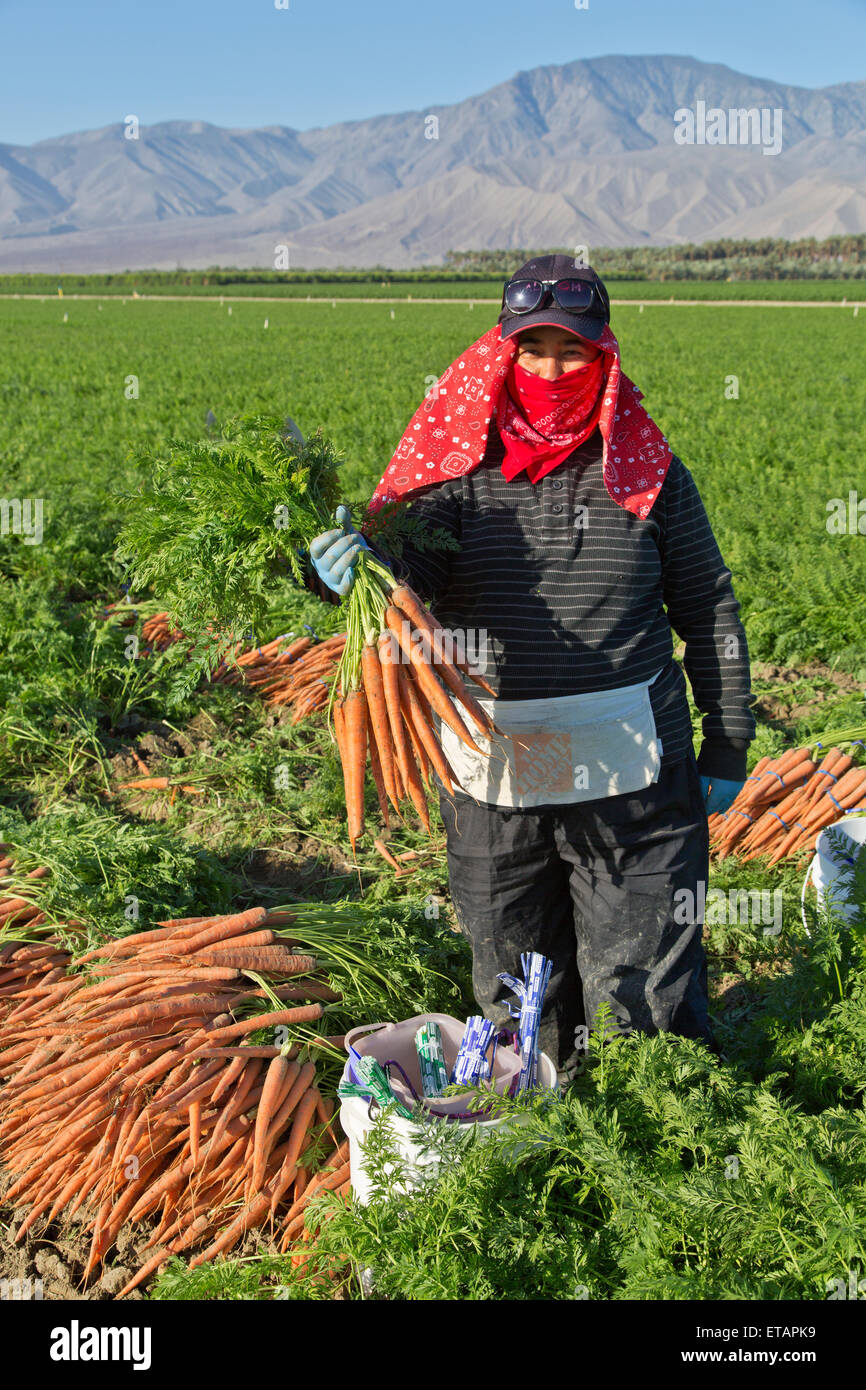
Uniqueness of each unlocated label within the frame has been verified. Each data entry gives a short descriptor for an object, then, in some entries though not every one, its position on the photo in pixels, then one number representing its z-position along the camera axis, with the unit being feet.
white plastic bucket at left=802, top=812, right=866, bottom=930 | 8.32
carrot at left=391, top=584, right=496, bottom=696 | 6.65
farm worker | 7.06
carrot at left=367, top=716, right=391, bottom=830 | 7.75
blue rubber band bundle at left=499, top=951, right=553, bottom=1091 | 6.77
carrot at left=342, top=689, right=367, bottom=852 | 7.41
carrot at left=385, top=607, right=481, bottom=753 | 6.68
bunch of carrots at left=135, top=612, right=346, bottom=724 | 15.81
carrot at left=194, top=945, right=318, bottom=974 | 8.28
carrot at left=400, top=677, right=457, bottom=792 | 7.23
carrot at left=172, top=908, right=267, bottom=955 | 8.64
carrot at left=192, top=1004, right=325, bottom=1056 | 7.74
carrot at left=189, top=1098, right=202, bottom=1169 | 7.30
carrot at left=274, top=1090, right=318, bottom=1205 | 7.47
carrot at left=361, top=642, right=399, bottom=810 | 7.09
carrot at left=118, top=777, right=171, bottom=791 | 13.75
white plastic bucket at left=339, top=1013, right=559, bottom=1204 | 6.11
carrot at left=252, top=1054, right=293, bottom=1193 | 7.34
